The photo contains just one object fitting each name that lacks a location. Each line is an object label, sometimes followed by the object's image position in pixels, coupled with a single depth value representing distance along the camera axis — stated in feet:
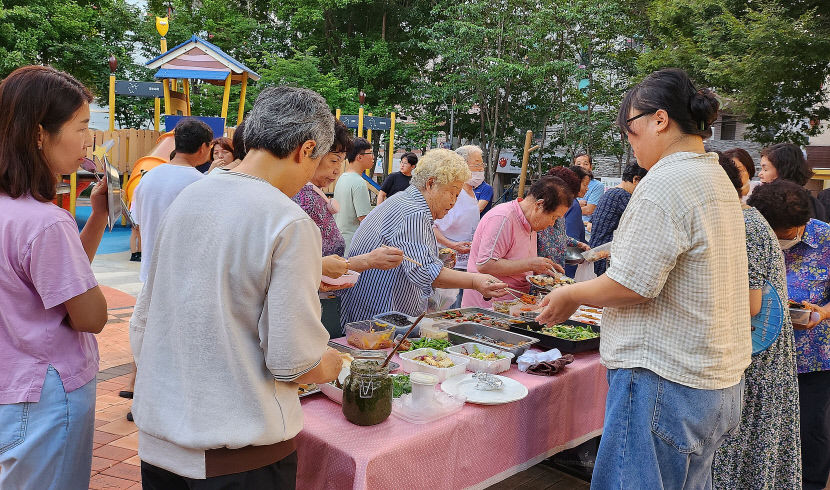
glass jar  6.29
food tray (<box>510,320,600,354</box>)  9.32
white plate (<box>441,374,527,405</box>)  7.27
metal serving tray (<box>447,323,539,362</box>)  9.11
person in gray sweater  4.36
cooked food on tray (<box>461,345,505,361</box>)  8.61
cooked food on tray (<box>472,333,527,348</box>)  9.36
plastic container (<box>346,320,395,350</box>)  8.75
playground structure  34.99
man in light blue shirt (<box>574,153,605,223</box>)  22.40
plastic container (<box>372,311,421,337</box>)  9.21
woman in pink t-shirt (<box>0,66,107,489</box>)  5.15
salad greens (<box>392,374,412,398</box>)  7.14
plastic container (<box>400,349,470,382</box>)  7.86
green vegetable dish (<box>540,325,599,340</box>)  9.78
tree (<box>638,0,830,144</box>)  34.91
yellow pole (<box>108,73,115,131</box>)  39.74
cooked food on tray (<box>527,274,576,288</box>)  12.46
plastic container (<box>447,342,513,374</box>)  8.29
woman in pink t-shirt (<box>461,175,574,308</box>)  12.36
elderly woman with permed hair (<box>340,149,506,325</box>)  9.91
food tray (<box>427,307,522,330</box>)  10.55
